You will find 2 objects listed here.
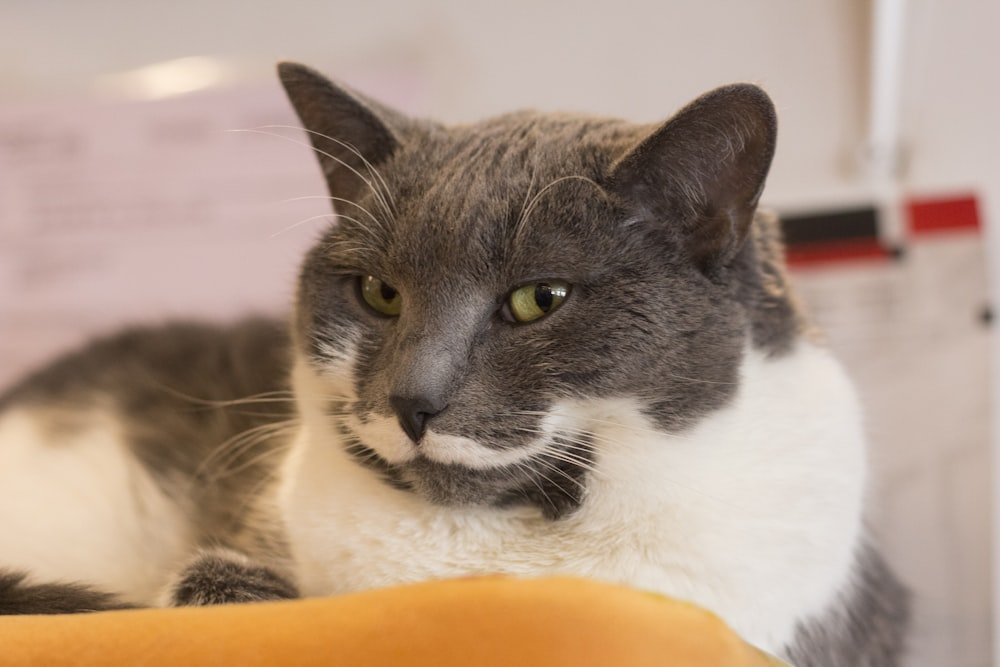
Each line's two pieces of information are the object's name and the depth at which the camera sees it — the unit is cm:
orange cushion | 49
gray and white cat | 52
